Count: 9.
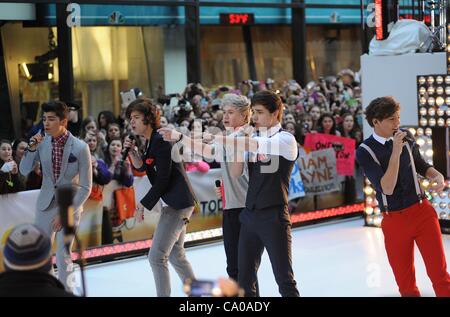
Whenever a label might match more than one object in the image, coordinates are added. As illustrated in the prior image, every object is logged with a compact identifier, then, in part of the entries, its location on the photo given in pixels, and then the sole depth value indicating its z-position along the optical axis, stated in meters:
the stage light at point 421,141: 10.96
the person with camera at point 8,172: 9.05
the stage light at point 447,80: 10.58
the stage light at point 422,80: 10.78
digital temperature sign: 16.98
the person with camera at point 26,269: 4.07
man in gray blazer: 7.50
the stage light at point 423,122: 10.88
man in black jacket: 6.89
